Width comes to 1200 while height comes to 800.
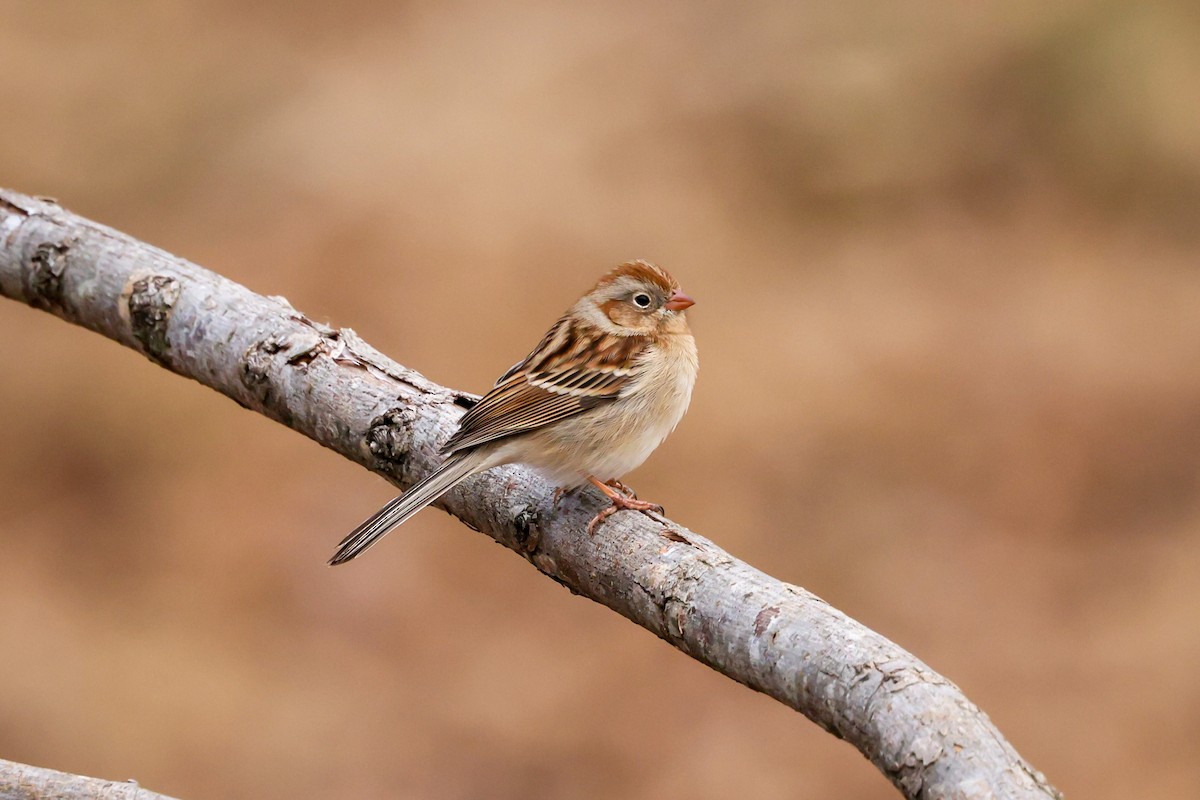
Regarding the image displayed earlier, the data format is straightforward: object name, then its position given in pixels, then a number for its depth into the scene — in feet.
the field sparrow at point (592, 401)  24.23
